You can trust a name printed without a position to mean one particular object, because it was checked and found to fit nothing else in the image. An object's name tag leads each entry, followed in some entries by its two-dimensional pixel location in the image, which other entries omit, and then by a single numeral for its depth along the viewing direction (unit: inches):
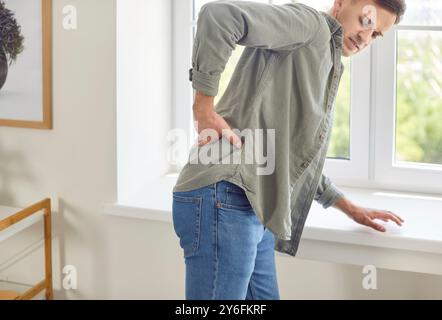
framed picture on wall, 70.9
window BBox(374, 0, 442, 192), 70.8
